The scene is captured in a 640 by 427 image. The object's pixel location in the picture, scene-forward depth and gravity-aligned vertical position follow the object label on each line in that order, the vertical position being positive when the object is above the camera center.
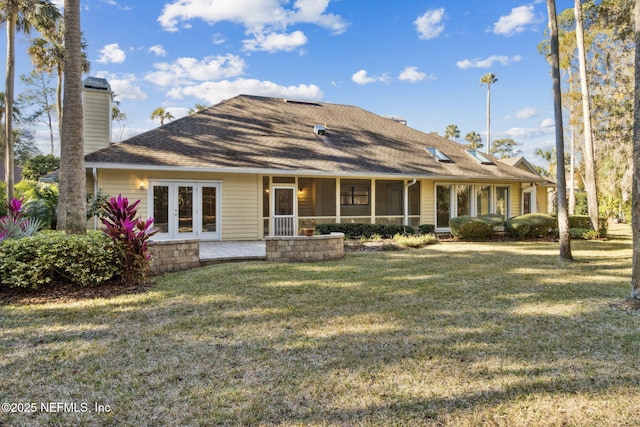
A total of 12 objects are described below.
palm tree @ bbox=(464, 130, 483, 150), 52.88 +11.61
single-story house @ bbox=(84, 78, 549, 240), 11.30 +1.52
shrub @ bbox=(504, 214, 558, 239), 13.50 -0.38
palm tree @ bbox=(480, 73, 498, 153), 35.90 +13.53
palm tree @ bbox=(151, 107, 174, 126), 33.12 +9.62
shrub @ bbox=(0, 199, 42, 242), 6.24 -0.13
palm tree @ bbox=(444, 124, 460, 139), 51.63 +12.27
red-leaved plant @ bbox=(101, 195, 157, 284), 5.81 -0.34
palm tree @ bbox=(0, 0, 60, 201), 13.60 +7.78
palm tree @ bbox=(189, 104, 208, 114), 28.92 +9.00
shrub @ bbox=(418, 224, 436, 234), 14.08 -0.49
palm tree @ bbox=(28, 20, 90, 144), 19.23 +9.10
